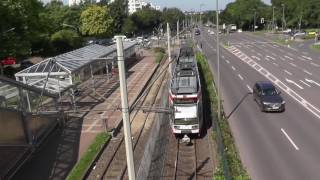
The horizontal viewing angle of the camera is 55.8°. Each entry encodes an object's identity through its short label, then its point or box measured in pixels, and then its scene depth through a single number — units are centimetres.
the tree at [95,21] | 7300
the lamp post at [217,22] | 2288
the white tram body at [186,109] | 2045
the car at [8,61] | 4531
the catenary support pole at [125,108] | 888
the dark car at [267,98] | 2440
